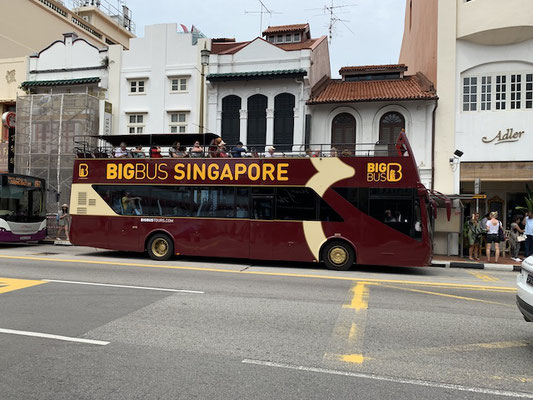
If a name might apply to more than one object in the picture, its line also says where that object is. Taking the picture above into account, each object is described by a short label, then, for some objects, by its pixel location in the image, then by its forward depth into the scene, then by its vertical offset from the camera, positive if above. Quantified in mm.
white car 4469 -897
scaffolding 20719 +3838
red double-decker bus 10734 +6
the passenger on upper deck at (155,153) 12509 +1726
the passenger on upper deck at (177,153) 12547 +1719
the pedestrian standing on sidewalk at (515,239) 15523 -997
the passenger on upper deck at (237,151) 12135 +1763
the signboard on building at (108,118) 20953 +4718
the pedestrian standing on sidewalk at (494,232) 14008 -653
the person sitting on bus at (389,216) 10742 -131
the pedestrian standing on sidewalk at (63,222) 18688 -885
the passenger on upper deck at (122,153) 12962 +1739
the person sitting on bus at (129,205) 12648 +11
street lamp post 18738 +4919
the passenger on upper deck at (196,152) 12338 +1742
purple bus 15453 -222
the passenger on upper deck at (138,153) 12742 +1727
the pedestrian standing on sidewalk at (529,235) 14016 -731
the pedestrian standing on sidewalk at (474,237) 14672 -888
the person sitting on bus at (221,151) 12194 +1766
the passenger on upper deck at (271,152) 11820 +1714
